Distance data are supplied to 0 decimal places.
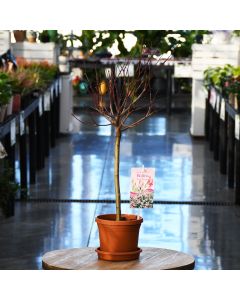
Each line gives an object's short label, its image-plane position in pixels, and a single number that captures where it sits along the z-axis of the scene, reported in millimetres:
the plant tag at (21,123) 7673
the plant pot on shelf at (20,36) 13878
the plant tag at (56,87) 11898
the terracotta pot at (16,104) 7578
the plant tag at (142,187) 3918
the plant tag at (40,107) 9359
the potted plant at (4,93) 6555
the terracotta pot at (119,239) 3818
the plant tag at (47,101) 9844
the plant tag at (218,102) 10025
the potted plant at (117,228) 3818
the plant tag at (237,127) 7719
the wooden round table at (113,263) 3607
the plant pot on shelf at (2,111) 6849
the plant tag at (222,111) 9375
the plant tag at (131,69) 13059
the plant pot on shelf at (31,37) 13430
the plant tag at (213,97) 10584
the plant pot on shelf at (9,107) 7228
